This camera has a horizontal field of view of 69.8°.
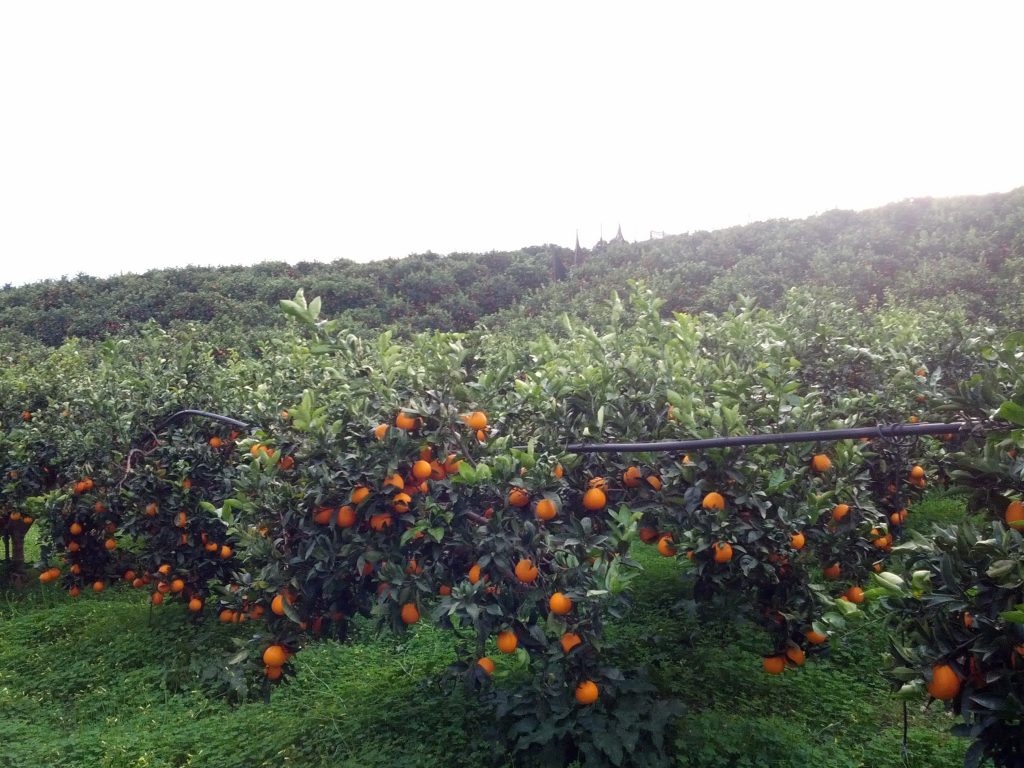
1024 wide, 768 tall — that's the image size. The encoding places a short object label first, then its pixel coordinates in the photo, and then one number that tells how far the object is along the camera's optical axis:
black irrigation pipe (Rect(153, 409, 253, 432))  4.08
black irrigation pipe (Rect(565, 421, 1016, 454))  1.85
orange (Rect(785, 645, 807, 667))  2.67
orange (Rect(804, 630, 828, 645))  2.46
